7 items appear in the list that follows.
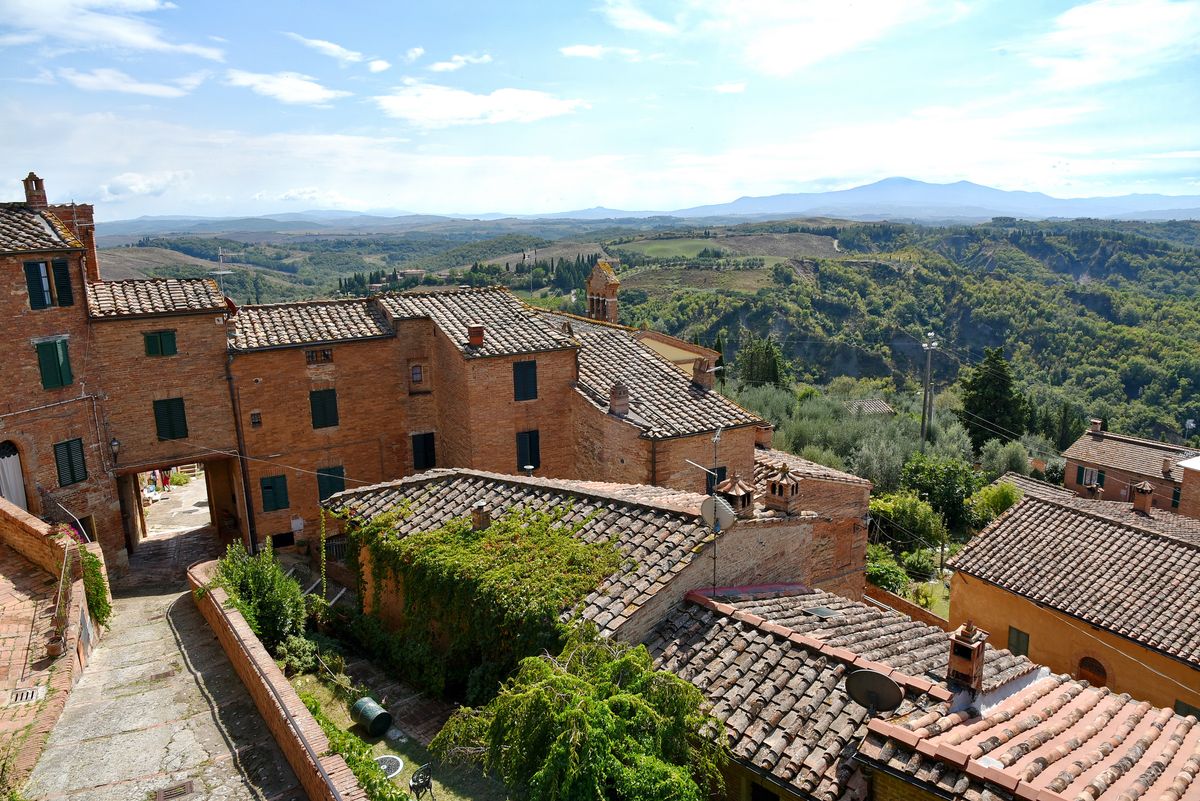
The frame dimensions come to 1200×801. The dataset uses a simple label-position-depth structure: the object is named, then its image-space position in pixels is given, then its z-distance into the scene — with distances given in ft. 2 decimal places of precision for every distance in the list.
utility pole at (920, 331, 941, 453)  147.42
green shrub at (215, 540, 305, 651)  42.68
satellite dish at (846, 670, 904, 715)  27.07
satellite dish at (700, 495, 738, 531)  37.11
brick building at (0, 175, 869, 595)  62.34
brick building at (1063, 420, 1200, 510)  142.00
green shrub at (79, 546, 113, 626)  41.78
